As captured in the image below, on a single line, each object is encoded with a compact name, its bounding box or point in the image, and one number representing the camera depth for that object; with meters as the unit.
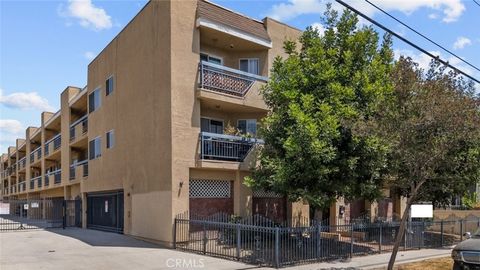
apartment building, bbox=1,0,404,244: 18.83
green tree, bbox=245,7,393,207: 15.53
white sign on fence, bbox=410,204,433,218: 20.83
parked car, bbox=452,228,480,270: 12.17
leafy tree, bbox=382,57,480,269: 11.40
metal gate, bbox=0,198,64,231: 31.37
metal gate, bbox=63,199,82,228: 30.00
